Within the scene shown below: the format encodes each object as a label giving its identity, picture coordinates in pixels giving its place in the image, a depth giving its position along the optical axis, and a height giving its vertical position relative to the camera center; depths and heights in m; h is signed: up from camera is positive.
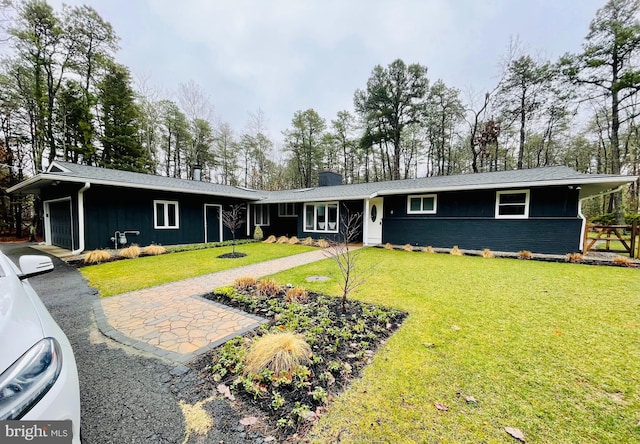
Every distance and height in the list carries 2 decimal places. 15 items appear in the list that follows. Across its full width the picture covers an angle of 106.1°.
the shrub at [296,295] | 3.98 -1.35
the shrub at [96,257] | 7.04 -1.27
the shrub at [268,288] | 4.31 -1.35
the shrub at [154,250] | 8.50 -1.28
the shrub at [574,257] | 7.26 -1.28
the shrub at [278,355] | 2.17 -1.31
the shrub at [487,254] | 8.23 -1.35
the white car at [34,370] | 0.99 -0.73
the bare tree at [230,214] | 11.61 +0.03
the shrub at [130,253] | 7.85 -1.25
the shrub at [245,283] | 4.66 -1.34
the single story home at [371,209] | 8.04 +0.25
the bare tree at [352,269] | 4.85 -1.40
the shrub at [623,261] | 6.60 -1.28
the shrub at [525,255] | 7.91 -1.33
